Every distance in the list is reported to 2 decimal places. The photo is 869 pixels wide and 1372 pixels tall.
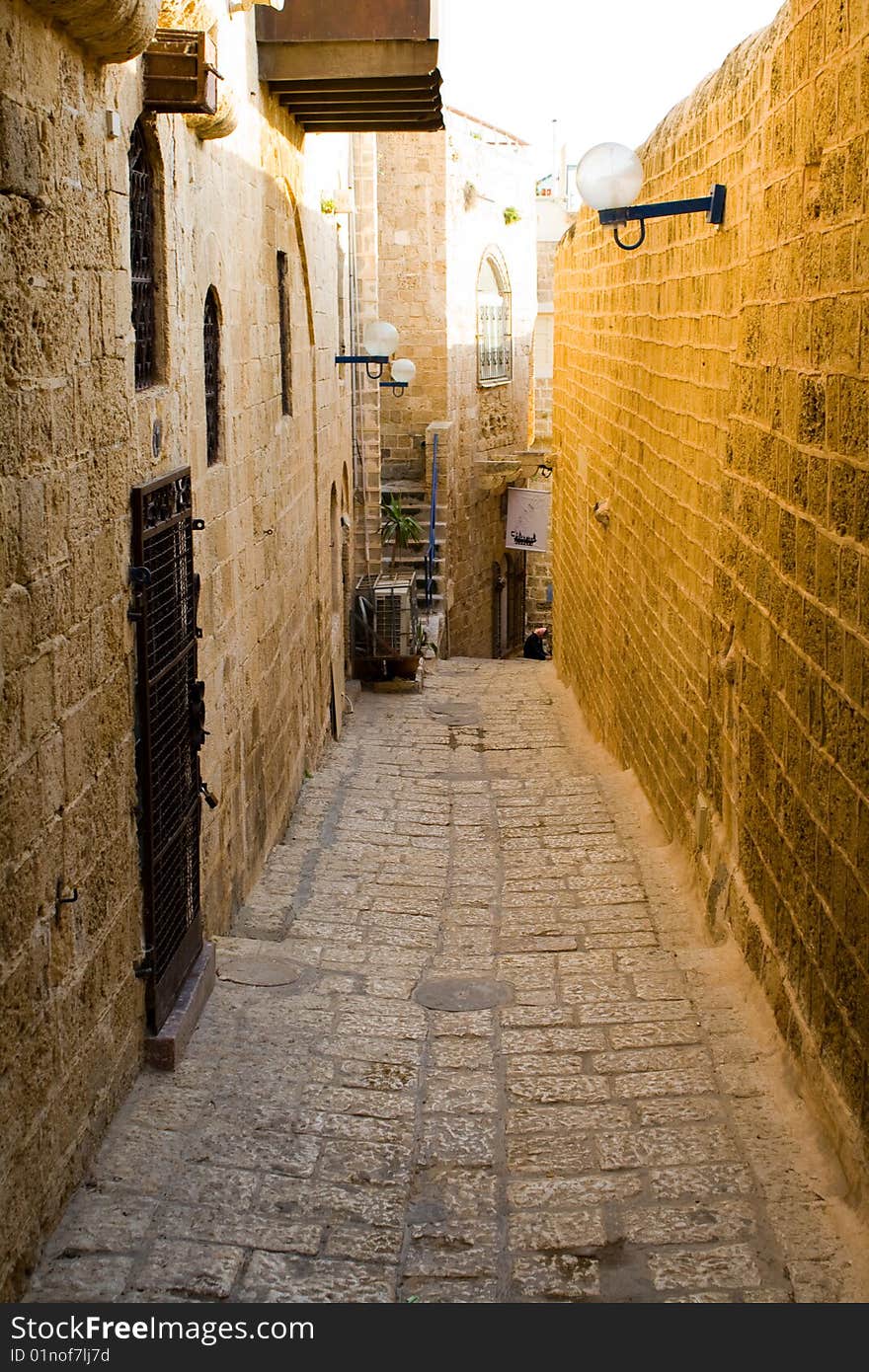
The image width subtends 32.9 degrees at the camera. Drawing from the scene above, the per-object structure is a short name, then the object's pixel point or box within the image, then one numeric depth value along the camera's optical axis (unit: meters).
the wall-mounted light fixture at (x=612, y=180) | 7.09
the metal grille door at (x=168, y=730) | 4.92
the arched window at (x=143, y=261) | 5.25
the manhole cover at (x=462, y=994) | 6.22
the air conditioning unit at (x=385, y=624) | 15.79
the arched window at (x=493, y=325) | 24.72
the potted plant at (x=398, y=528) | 20.95
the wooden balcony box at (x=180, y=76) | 5.03
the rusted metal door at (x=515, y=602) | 27.48
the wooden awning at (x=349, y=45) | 8.23
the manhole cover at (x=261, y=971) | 6.18
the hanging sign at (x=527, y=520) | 24.17
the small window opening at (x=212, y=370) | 6.89
